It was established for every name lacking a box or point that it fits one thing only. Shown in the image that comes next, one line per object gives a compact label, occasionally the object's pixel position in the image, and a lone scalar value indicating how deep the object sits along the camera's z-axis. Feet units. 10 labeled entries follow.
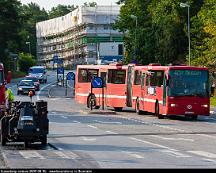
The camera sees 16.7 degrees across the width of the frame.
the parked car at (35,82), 258.90
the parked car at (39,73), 347.15
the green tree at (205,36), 231.30
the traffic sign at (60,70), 248.52
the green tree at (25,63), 506.07
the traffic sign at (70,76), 192.24
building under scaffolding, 545.44
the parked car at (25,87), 234.99
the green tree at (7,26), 381.60
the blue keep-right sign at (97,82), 144.46
